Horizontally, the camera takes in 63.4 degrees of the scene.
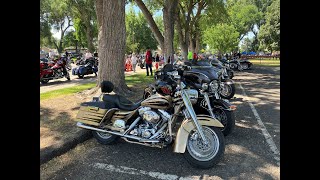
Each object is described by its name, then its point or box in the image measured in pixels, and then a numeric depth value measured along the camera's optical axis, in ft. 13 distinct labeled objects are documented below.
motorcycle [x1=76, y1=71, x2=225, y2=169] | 12.34
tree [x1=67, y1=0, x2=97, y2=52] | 115.44
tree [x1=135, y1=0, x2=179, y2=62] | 48.42
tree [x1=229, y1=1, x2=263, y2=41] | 212.17
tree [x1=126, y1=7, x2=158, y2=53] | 195.52
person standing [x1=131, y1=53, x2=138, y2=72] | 71.31
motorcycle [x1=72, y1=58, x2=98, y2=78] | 53.88
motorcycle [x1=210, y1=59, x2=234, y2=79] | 33.93
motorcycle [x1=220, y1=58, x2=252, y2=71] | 74.41
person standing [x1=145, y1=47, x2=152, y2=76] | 53.36
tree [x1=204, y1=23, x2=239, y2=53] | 119.14
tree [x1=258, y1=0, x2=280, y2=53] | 144.66
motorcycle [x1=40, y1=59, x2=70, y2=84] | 44.27
